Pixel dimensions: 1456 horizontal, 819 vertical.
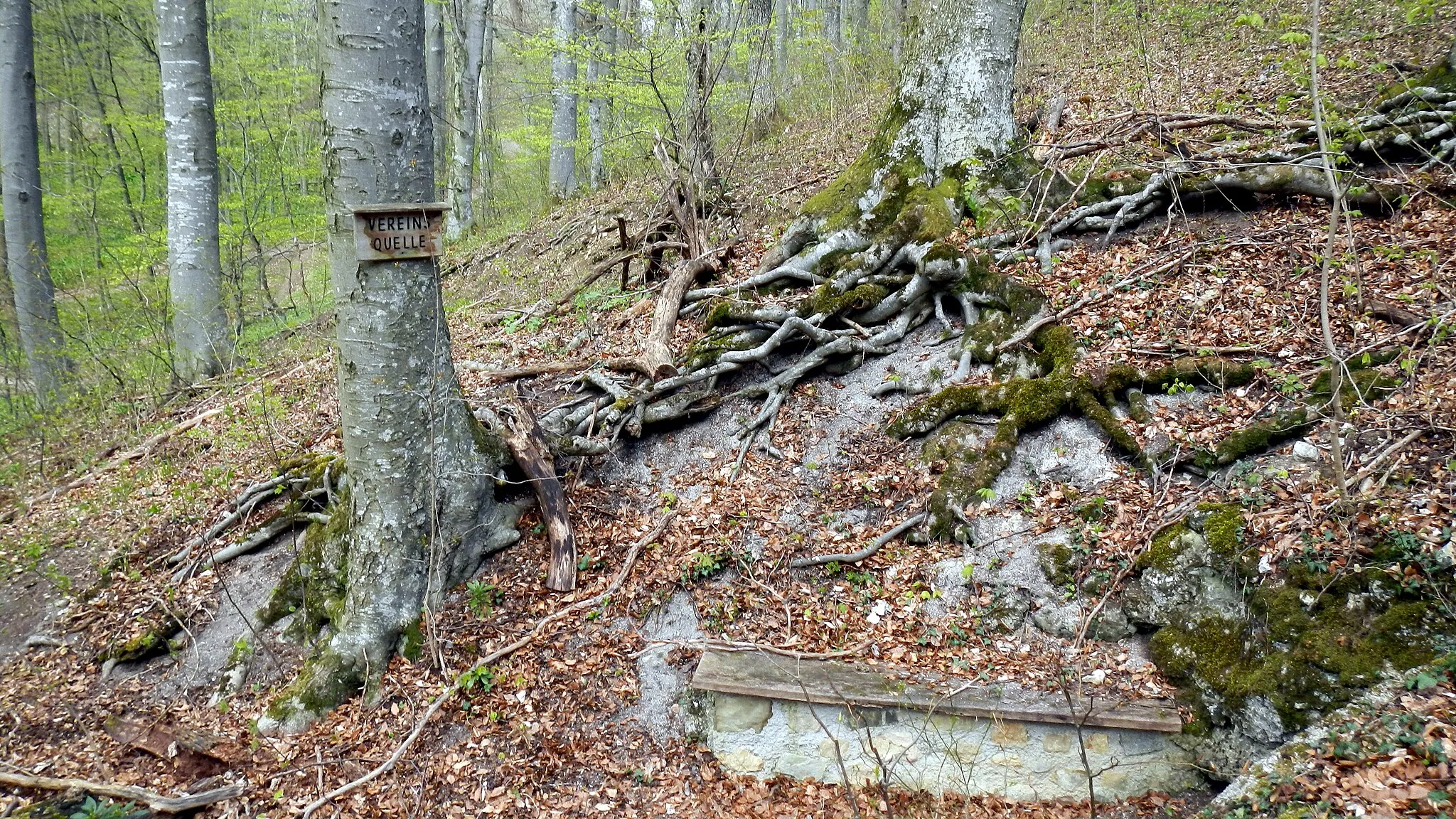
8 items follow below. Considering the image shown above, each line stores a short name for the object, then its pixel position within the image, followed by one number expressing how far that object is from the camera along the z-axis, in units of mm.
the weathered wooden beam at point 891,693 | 3699
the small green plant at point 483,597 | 4785
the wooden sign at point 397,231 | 4133
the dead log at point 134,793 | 3857
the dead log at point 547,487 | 4926
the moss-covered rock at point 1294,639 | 3383
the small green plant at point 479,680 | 4418
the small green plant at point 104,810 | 3486
